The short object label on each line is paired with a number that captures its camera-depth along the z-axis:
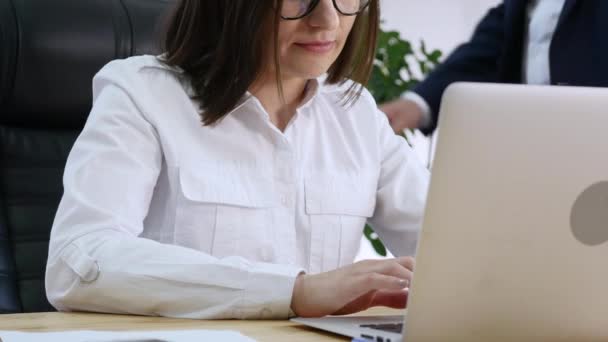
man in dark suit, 2.13
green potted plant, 3.57
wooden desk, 1.43
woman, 1.55
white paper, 1.33
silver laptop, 1.25
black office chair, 1.90
